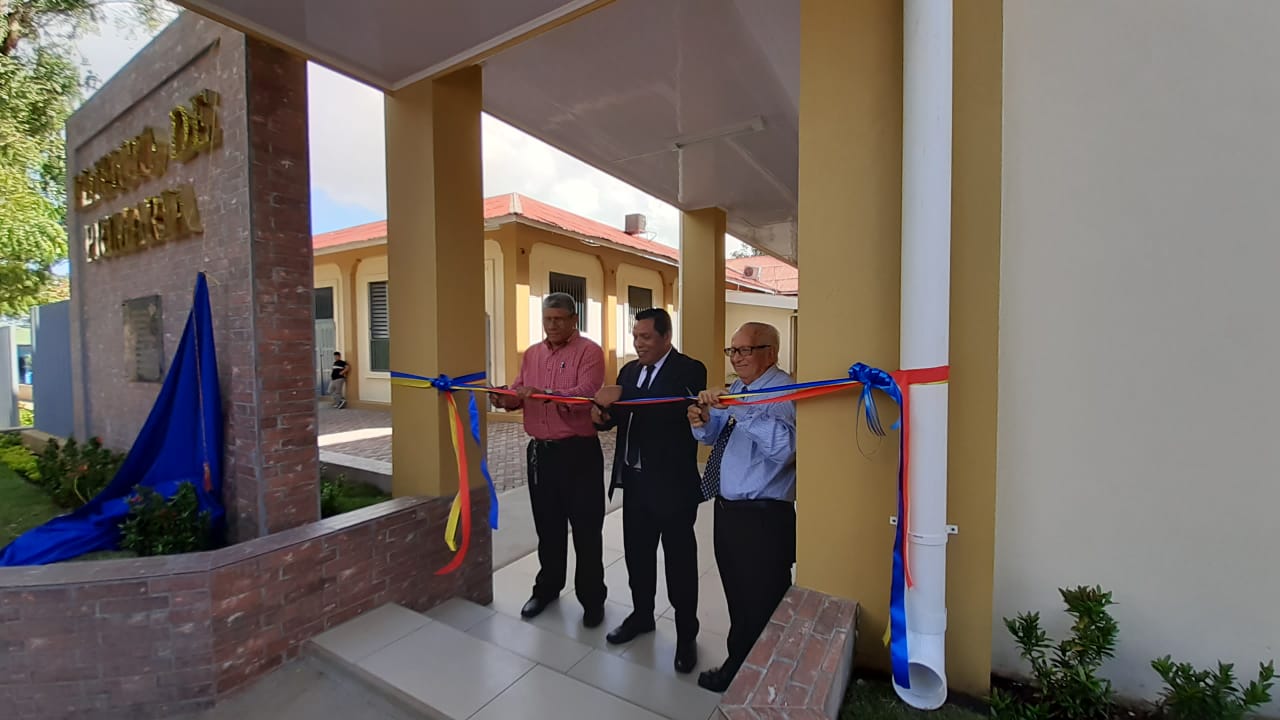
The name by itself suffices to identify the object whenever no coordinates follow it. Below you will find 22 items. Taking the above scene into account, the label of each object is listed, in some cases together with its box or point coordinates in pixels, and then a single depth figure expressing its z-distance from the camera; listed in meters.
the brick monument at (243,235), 3.04
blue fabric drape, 3.22
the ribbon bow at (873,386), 1.64
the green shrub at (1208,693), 1.28
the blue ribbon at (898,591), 1.53
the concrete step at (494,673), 2.19
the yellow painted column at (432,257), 3.25
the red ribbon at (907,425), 1.55
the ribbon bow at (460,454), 3.04
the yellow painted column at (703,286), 7.36
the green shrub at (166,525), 2.89
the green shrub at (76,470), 4.23
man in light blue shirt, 2.34
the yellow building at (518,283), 10.72
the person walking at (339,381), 12.76
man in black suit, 2.88
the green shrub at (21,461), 5.27
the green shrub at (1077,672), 1.41
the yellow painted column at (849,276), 1.75
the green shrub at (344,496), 3.65
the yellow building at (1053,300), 1.45
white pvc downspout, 1.53
